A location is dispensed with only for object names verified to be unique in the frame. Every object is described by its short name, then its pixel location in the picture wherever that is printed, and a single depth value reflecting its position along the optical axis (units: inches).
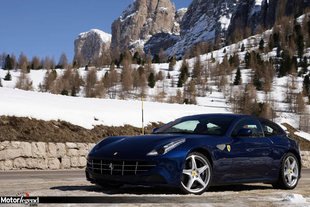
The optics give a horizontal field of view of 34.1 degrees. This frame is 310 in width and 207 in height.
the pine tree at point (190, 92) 4704.5
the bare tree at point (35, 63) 6747.1
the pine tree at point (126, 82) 5366.1
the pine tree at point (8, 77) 5152.6
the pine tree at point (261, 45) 6545.3
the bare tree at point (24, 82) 4956.2
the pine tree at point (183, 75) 5438.0
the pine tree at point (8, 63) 6200.8
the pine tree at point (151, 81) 5438.0
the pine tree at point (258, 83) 5054.1
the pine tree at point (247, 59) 5922.7
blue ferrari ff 252.7
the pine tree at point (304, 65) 5396.7
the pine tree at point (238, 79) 5295.3
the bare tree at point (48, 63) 6688.0
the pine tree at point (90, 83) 5226.4
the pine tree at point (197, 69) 5850.4
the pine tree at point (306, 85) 4717.0
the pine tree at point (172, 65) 6520.7
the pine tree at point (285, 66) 5418.3
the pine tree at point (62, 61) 7042.3
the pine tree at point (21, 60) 6440.0
